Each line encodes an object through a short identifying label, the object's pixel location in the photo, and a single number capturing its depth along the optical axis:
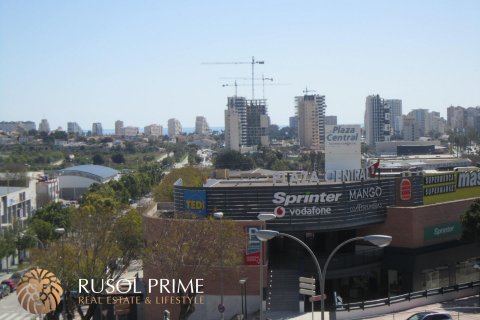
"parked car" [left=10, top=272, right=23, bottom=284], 55.64
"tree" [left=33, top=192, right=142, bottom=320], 33.50
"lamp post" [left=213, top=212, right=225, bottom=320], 34.47
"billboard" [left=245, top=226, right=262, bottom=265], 37.91
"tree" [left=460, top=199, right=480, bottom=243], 42.38
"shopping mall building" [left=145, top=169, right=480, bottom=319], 38.66
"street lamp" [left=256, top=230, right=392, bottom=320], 20.22
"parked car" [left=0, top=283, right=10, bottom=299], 51.50
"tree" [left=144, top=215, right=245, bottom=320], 34.28
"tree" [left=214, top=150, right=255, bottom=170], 171.00
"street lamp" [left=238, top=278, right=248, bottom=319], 37.03
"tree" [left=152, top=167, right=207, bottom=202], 75.12
